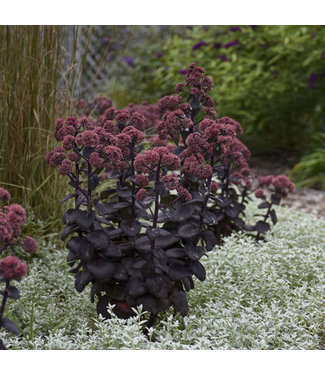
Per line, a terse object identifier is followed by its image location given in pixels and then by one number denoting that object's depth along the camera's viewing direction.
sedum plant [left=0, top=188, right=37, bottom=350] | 1.45
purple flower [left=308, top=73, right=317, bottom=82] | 5.74
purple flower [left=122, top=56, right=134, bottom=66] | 7.99
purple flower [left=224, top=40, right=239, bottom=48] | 6.00
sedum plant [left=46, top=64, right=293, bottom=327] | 1.91
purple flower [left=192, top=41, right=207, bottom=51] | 6.34
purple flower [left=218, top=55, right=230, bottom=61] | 6.12
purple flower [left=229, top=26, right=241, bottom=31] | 5.97
